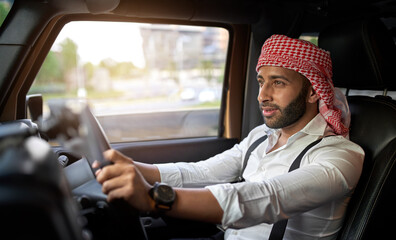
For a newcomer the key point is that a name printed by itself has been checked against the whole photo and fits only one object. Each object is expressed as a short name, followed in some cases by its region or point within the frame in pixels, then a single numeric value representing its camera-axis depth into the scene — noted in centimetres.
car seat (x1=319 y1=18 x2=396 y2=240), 157
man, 120
